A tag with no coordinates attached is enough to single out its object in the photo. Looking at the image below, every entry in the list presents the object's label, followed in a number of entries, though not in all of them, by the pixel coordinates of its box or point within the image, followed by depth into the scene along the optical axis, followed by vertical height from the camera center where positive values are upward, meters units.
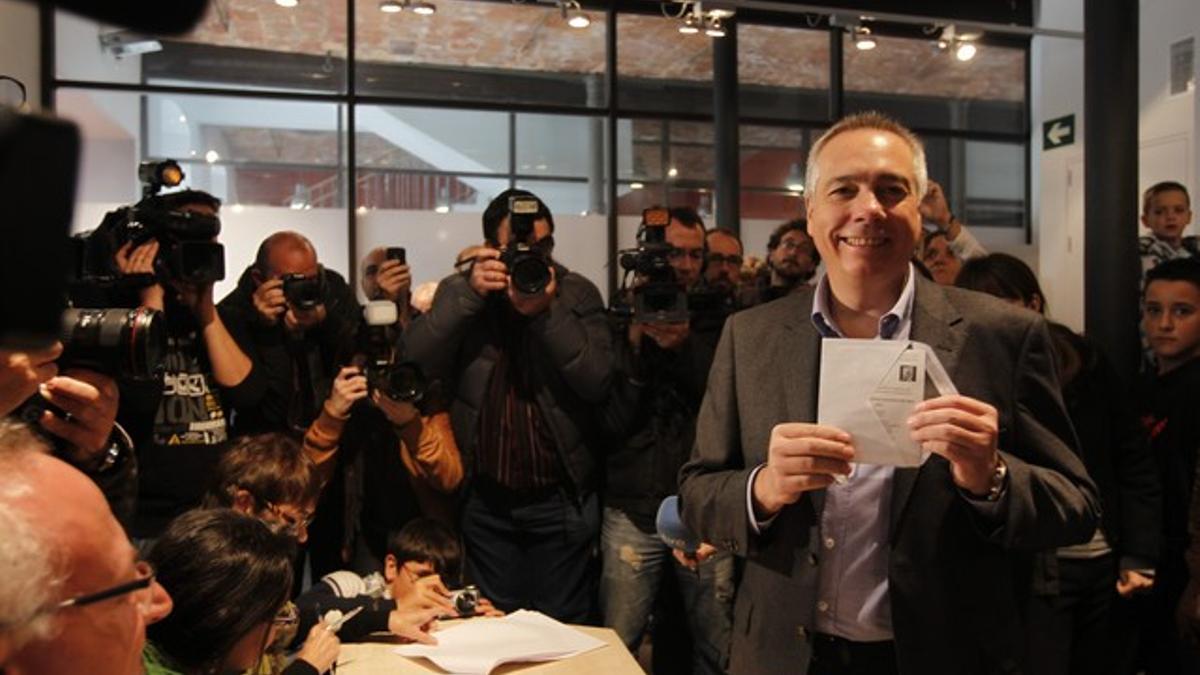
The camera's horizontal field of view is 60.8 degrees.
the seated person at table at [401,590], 2.23 -0.62
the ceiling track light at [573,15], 5.77 +1.84
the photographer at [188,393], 2.54 -0.15
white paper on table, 2.02 -0.64
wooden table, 2.01 -0.66
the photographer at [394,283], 3.63 +0.19
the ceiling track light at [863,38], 6.28 +1.88
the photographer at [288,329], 3.00 +0.02
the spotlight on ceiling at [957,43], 6.38 +1.85
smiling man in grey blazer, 1.37 -0.20
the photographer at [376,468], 2.96 -0.40
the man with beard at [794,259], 3.97 +0.30
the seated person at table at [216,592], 1.68 -0.43
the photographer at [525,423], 2.99 -0.26
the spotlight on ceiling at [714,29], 5.83 +1.77
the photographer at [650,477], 3.06 -0.43
